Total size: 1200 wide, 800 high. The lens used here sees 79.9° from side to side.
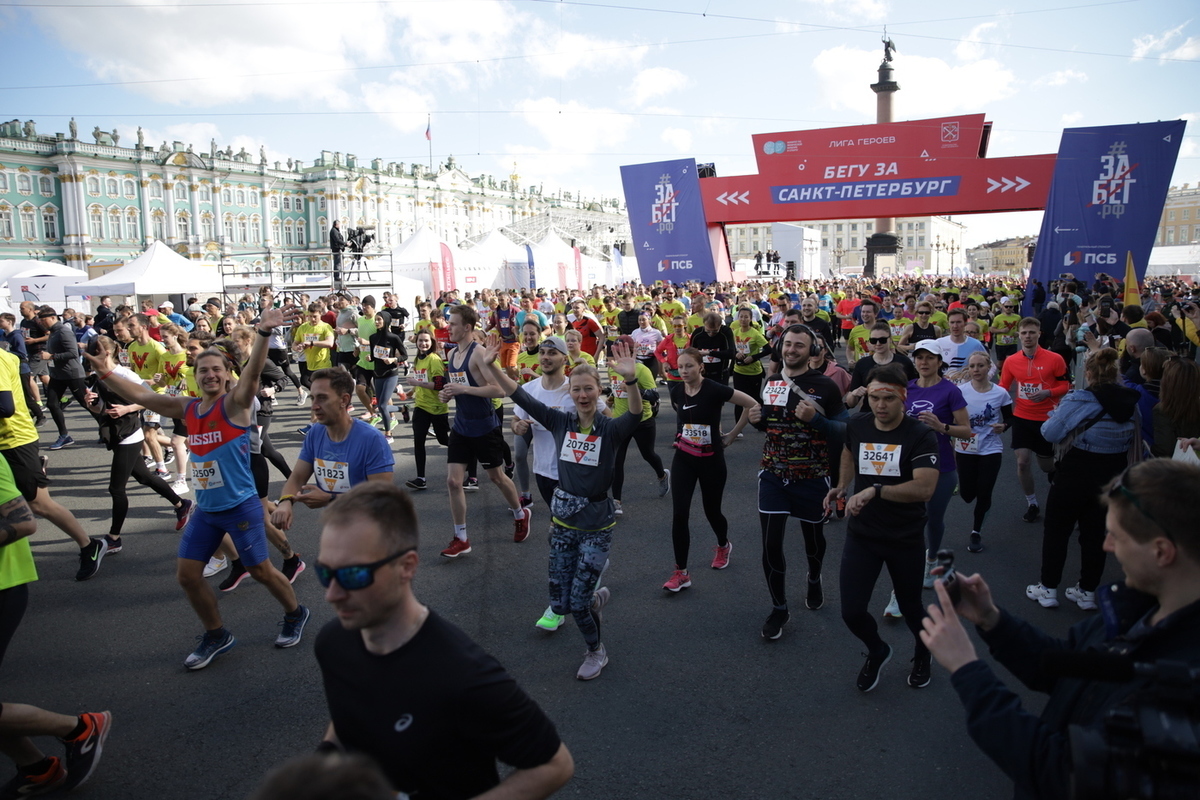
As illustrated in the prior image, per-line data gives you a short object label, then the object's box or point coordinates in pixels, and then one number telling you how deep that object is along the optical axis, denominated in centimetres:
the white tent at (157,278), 2048
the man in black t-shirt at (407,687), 160
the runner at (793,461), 445
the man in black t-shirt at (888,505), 357
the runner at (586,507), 396
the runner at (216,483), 411
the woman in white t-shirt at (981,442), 555
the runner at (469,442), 596
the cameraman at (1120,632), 157
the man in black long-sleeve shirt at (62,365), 1003
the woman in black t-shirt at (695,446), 500
